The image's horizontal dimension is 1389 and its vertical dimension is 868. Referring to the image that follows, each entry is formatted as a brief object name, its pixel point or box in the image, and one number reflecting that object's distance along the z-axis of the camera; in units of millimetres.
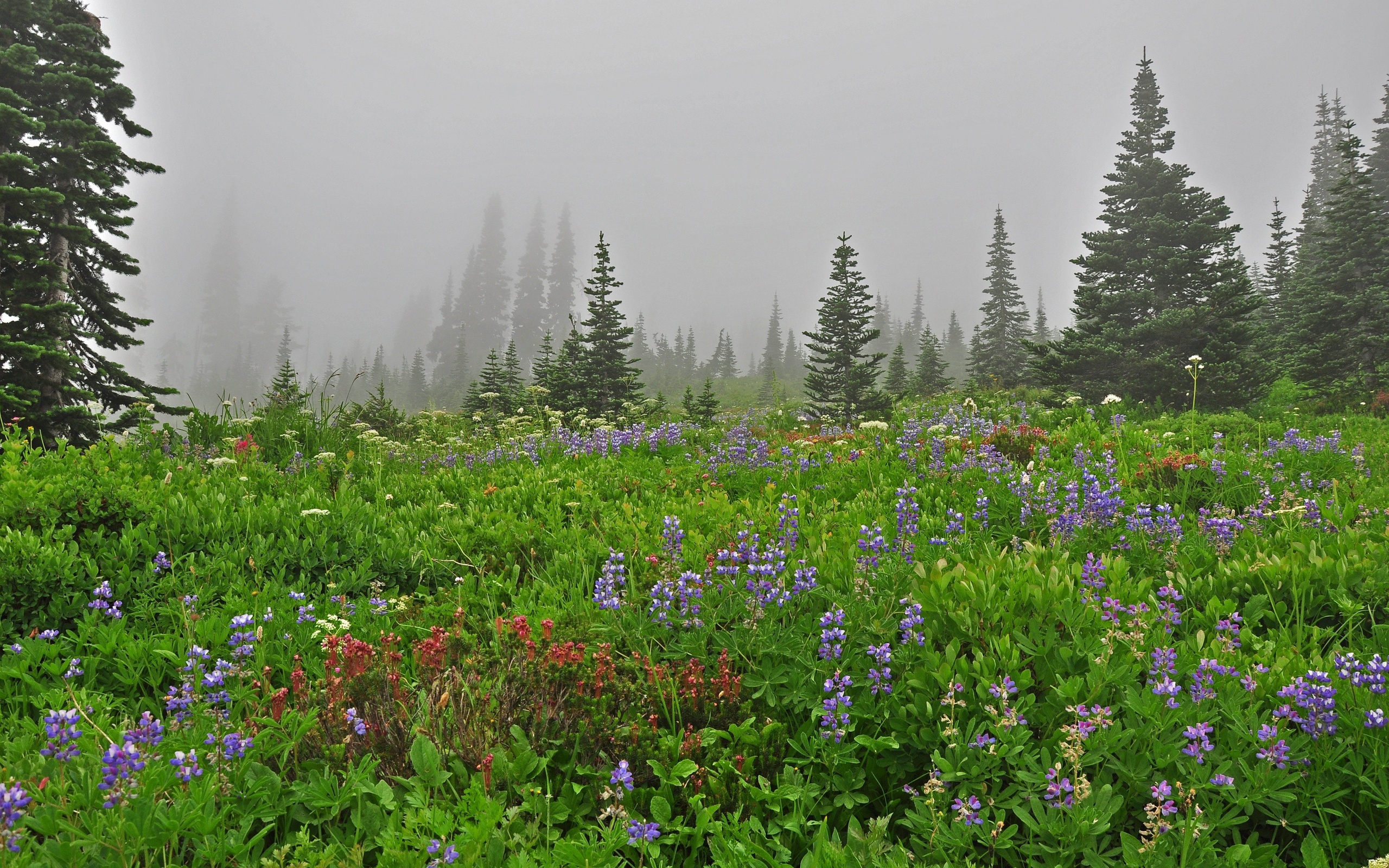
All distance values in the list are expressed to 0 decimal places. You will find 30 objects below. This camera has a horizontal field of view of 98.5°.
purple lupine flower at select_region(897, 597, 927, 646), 2848
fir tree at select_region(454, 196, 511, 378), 90125
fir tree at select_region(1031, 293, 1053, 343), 76394
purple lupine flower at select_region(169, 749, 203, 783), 1975
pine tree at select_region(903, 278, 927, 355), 91812
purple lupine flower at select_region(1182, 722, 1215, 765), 2100
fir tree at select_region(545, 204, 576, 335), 87625
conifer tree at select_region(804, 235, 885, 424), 21203
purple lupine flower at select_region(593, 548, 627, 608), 3346
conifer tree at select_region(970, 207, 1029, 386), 41906
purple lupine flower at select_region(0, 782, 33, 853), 1578
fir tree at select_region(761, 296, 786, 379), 82875
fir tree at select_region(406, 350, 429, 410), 79938
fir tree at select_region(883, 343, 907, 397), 41156
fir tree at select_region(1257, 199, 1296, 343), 31922
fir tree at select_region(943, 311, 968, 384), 89000
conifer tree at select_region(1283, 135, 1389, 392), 20141
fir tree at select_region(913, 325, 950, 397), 38281
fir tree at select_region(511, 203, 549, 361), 85000
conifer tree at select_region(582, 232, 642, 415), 21016
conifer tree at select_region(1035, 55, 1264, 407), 17891
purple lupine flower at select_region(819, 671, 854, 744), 2527
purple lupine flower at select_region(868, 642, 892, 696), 2670
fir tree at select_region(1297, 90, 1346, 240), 43844
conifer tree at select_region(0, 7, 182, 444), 9055
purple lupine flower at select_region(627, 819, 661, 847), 2074
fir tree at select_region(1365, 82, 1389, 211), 37844
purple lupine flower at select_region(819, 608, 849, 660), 2824
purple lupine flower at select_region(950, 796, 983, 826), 2061
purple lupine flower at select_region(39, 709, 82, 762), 1926
